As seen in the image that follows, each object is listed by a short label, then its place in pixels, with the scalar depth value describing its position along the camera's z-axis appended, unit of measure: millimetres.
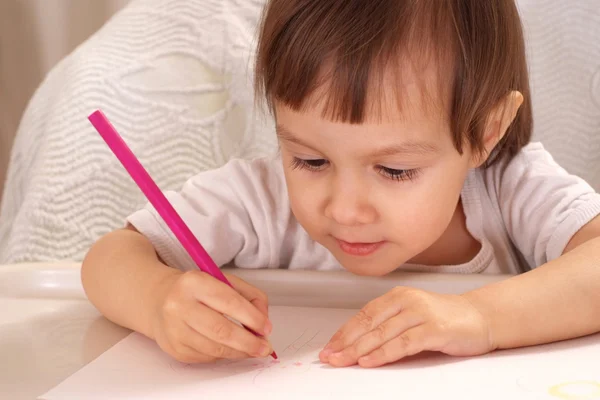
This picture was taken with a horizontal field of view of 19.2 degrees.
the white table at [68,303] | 991
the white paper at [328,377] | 925
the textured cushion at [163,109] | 1302
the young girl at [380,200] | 976
